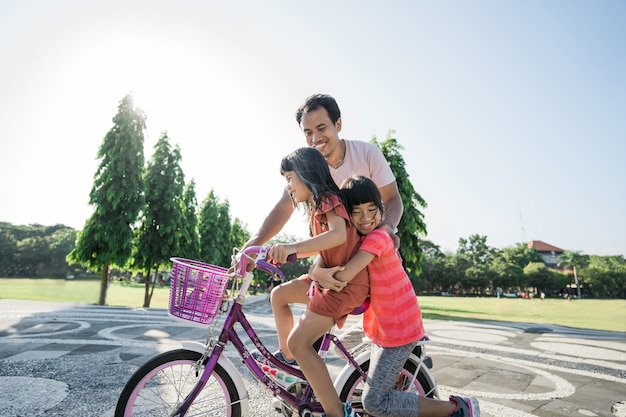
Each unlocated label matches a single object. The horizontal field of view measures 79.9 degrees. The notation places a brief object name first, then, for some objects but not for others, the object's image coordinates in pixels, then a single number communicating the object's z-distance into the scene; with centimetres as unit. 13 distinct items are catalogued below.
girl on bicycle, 206
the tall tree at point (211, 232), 2781
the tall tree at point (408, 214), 1758
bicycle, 201
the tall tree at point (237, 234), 3657
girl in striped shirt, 210
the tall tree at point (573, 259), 10441
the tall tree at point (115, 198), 1498
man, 231
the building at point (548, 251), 12938
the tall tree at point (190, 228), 1856
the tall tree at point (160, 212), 1720
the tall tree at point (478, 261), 6994
